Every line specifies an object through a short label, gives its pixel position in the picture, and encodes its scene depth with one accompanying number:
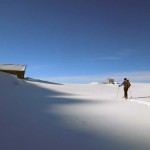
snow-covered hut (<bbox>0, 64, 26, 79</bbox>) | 39.64
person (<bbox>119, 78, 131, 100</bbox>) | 15.57
